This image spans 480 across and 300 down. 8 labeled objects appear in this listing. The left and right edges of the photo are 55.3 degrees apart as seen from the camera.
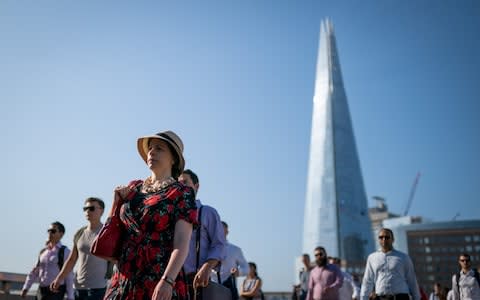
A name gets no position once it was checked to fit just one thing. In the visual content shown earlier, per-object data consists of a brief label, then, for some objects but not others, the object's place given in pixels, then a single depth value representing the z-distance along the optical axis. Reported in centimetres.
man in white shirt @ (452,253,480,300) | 885
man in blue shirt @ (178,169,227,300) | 310
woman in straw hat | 259
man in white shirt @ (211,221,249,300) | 667
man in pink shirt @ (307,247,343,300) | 830
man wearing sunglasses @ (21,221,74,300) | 668
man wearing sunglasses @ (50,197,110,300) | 603
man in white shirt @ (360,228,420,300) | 645
